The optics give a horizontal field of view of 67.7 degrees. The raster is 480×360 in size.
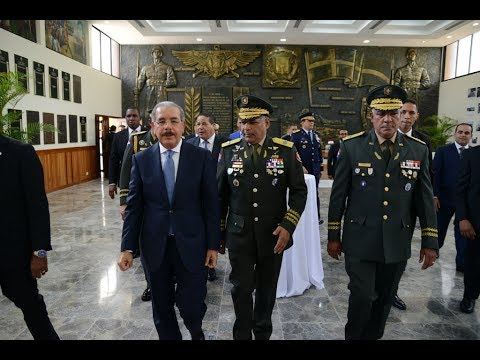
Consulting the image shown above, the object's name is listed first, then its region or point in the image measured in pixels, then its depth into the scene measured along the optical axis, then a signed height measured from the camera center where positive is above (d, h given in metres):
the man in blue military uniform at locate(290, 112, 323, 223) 6.19 -0.12
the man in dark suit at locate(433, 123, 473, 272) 3.89 -0.44
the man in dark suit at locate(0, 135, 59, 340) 1.91 -0.53
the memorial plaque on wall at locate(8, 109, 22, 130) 7.52 +0.20
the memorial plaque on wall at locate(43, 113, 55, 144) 8.77 -0.03
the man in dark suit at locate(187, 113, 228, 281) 3.84 -0.01
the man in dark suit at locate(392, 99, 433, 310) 3.28 +0.23
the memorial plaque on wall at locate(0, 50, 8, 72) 7.10 +1.39
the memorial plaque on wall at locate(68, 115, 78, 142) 10.07 +0.15
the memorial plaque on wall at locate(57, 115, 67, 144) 9.49 +0.14
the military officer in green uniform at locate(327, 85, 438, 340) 2.10 -0.41
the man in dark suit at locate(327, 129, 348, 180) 7.82 -0.43
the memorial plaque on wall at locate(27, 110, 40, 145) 8.12 +0.29
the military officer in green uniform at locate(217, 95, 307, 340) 2.21 -0.47
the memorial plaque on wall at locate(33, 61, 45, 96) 8.33 +1.27
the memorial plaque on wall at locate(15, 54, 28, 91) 7.65 +1.43
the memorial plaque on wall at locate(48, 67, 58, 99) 8.98 +1.28
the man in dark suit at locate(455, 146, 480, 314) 2.91 -0.61
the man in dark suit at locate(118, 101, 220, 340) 2.01 -0.48
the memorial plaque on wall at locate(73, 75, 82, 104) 10.19 +1.26
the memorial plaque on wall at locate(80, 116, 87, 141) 10.77 +0.14
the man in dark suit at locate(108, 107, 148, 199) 4.55 -0.16
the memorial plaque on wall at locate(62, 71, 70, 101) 9.60 +1.27
